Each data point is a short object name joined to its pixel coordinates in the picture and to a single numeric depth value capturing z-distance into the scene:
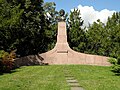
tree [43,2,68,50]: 20.10
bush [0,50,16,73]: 10.04
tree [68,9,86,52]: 19.50
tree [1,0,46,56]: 17.07
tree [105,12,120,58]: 18.17
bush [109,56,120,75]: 8.37
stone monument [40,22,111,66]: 16.84
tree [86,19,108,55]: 19.53
